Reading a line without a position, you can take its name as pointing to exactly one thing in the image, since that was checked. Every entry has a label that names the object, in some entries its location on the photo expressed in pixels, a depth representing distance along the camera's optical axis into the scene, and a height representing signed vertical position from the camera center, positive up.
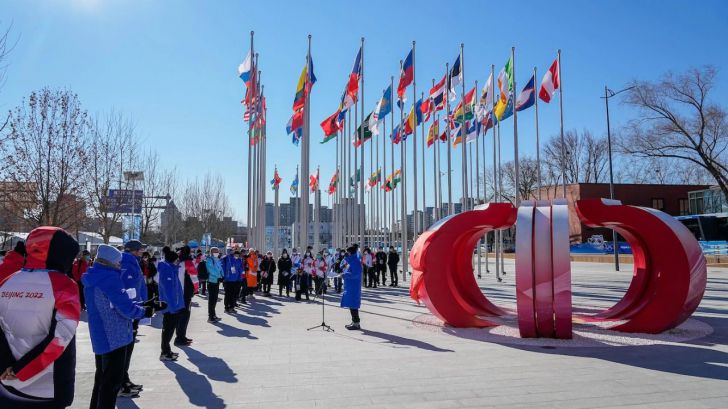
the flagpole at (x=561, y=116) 22.22 +5.47
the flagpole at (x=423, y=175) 26.09 +3.71
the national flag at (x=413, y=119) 22.33 +5.78
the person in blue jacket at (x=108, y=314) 5.08 -0.69
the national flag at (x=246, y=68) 21.80 +7.63
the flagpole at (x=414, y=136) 21.68 +4.79
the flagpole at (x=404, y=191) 23.85 +2.47
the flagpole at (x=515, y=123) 20.53 +4.81
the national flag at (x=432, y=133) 25.42 +5.60
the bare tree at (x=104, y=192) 20.86 +2.35
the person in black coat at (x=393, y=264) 23.00 -0.95
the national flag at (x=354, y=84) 20.70 +6.53
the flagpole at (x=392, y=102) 22.75 +6.39
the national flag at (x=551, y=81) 20.66 +6.53
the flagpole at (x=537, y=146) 22.28 +4.30
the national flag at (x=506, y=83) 20.83 +6.57
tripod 11.30 -1.88
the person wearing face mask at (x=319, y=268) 18.41 -0.87
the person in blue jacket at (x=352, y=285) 11.36 -0.93
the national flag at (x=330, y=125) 23.08 +5.40
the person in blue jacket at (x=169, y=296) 8.35 -0.83
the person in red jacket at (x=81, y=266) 14.75 -0.56
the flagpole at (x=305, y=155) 21.16 +3.73
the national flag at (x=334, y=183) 36.56 +4.69
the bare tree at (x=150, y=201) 29.60 +2.76
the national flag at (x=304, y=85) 20.59 +6.56
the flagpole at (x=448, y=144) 22.17 +4.44
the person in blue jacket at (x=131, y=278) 6.17 -0.39
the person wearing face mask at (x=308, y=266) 17.90 -0.77
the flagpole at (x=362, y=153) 21.03 +3.92
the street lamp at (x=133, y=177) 24.30 +3.37
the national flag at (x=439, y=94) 22.39 +6.62
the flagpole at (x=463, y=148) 21.27 +4.44
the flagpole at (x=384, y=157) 26.83 +4.68
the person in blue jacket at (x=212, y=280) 12.80 -0.87
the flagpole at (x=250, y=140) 21.89 +4.85
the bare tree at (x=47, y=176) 16.53 +2.36
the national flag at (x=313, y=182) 40.49 +4.99
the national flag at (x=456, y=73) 21.22 +7.08
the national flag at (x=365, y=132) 23.58 +5.26
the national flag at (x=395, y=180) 35.34 +4.45
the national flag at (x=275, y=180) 35.03 +4.62
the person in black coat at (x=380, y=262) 23.11 -0.86
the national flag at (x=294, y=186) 40.96 +4.81
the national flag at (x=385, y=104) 22.58 +6.21
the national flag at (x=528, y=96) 21.00 +6.02
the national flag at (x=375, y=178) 33.56 +4.50
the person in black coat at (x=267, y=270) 19.31 -0.97
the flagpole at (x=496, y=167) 24.43 +3.78
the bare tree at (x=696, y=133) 34.09 +7.32
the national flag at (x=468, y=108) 23.52 +6.25
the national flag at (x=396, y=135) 26.07 +5.63
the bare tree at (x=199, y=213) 44.72 +2.95
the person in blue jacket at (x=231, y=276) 14.57 -0.90
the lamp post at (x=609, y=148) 29.39 +5.31
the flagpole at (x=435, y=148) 24.91 +4.91
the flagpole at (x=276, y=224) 29.31 +1.18
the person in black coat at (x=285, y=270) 18.98 -0.96
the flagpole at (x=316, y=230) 25.24 +0.70
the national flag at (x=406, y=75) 21.45 +7.11
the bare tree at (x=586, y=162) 60.31 +9.61
